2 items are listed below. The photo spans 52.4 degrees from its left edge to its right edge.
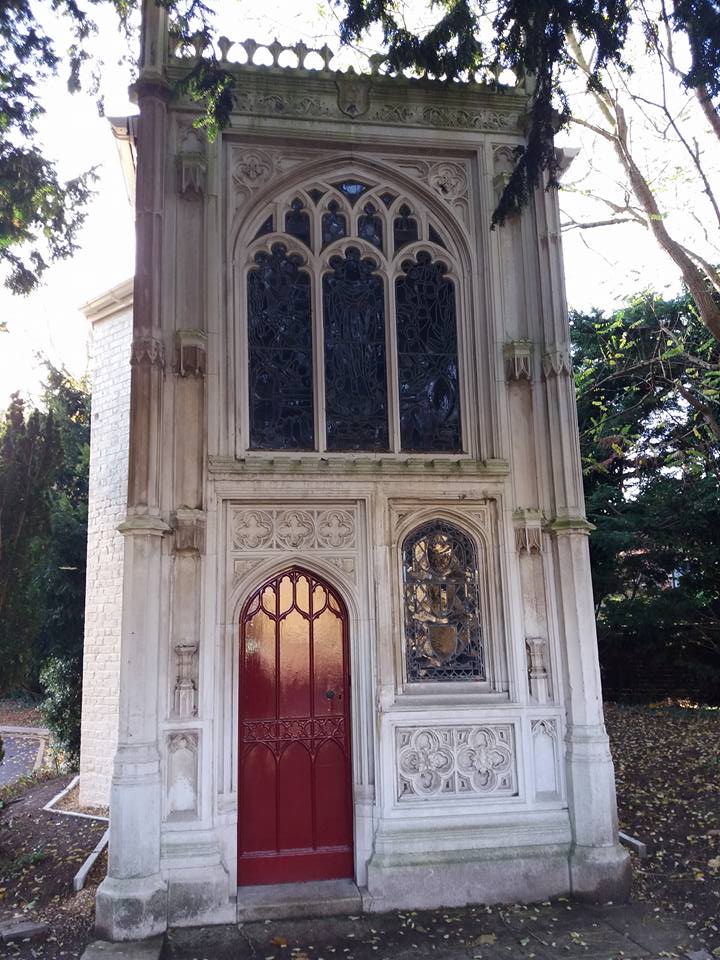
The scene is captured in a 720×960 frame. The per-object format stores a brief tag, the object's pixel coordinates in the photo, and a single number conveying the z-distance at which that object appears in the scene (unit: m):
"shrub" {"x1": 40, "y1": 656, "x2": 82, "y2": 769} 12.39
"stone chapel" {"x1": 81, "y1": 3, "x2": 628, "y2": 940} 6.14
